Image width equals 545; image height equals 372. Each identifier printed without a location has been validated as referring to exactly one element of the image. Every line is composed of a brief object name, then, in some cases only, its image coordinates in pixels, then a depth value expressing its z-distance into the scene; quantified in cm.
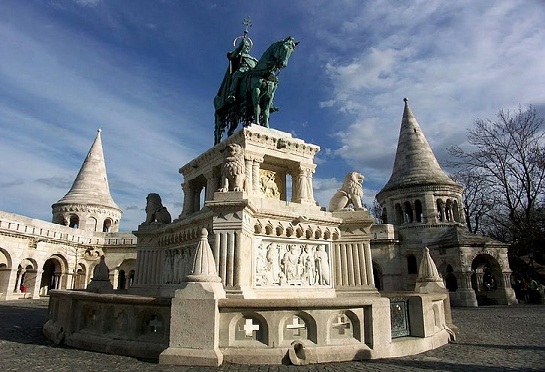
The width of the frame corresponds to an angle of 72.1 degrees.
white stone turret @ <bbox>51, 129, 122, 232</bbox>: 3338
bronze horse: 1019
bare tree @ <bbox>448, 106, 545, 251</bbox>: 2316
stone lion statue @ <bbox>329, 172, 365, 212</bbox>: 1021
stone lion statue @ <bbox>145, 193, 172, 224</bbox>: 1135
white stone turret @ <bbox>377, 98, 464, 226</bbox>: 2828
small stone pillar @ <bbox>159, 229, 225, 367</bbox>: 509
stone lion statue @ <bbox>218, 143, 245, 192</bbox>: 800
